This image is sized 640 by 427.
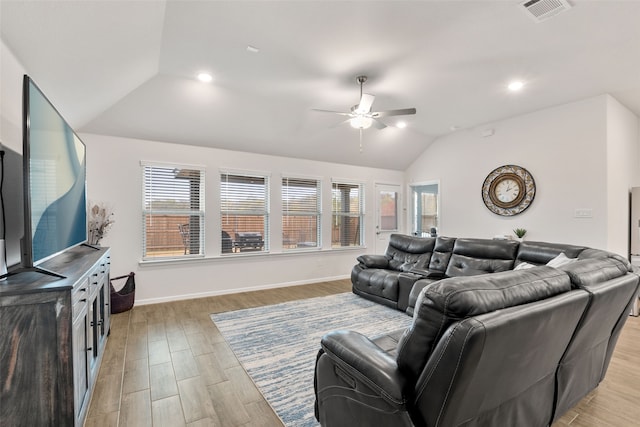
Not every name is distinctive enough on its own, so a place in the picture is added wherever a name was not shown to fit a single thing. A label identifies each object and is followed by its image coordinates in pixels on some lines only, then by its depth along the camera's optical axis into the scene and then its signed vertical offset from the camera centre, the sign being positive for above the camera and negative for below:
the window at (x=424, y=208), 6.68 +0.13
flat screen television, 1.47 +0.21
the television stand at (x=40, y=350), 1.35 -0.65
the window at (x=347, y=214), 6.09 +0.00
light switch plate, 4.17 +0.01
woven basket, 3.78 -1.06
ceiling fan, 3.45 +1.20
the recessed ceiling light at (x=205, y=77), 3.49 +1.65
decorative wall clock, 4.85 +0.41
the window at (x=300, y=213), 5.46 +0.02
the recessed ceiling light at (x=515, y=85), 3.77 +1.68
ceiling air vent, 2.29 +1.65
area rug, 2.12 -1.29
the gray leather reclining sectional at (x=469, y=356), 1.04 -0.59
